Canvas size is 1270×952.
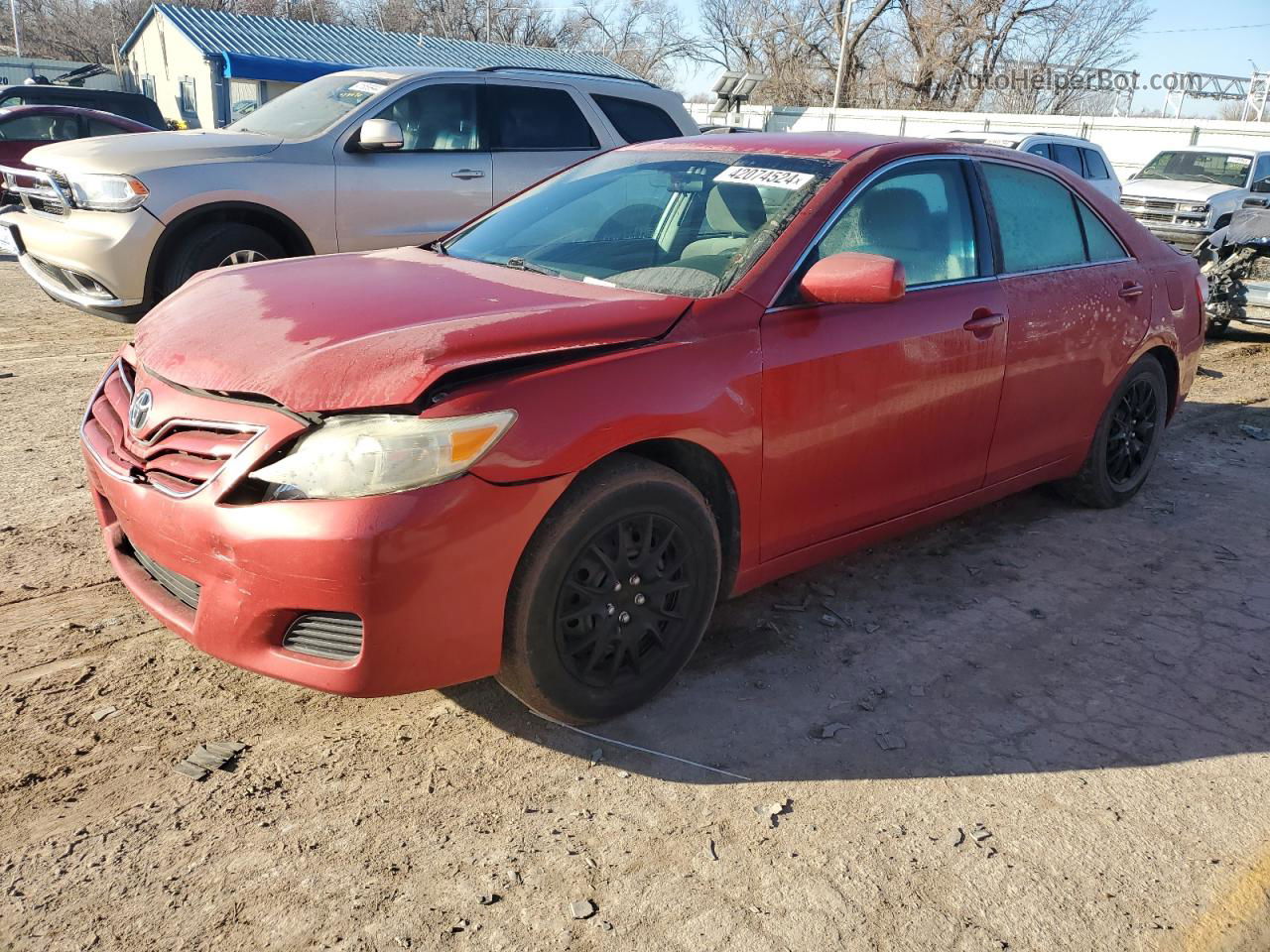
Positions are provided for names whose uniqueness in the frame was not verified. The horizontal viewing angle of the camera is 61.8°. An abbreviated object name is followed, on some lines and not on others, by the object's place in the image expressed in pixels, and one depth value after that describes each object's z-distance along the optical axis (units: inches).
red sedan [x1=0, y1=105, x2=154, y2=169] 521.0
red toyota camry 101.8
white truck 597.3
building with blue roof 1268.5
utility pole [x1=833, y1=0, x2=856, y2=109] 1519.9
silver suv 260.2
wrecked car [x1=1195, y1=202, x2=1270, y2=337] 382.3
